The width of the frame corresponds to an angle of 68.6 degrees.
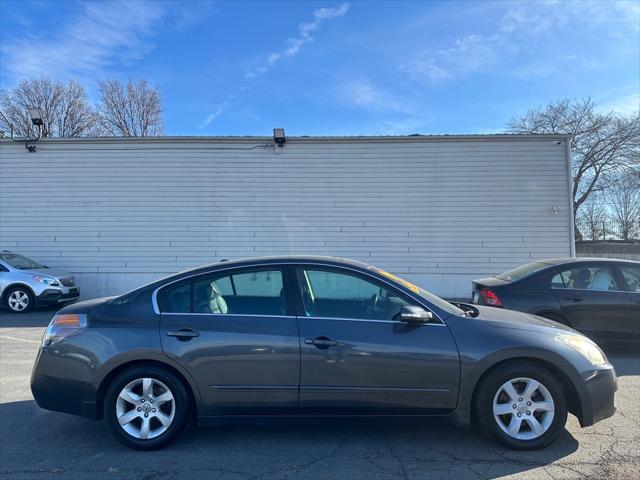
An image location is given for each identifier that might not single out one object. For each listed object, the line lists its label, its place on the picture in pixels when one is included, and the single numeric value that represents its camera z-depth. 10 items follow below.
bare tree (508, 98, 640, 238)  31.42
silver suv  11.10
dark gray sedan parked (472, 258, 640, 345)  6.48
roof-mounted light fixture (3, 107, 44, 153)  13.63
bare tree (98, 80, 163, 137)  37.84
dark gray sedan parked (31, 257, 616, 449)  3.63
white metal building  13.19
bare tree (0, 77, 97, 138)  32.94
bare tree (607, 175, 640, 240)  32.78
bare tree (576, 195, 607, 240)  38.16
